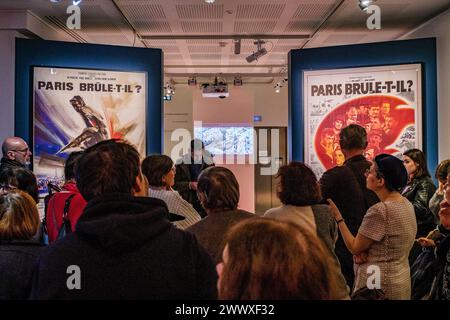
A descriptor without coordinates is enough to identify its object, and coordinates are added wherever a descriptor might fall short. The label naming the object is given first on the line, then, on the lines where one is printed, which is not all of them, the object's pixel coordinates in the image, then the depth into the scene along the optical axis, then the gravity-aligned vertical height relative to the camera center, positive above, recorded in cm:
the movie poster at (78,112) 494 +68
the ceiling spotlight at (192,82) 881 +178
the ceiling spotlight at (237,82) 889 +179
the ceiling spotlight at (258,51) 650 +178
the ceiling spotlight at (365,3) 442 +172
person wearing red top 224 -22
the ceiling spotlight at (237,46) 646 +188
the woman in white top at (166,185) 264 -12
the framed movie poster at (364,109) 513 +72
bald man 370 +16
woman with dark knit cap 211 -36
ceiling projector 846 +155
